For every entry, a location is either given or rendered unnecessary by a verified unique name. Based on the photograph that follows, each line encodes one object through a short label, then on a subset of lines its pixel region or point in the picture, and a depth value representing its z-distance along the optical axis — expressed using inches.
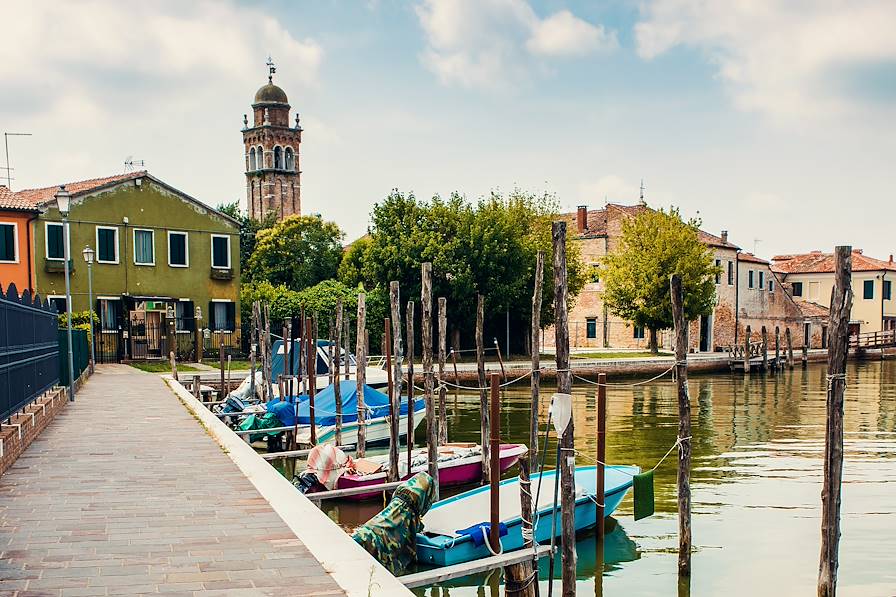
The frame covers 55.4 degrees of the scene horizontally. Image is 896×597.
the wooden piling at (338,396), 714.2
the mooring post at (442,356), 672.4
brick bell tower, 3065.9
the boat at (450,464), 562.3
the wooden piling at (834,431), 307.9
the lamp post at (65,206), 740.6
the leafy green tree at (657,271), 1884.8
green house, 1363.2
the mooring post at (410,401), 564.3
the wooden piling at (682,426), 386.3
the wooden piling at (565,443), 340.8
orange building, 1289.4
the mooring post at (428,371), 525.7
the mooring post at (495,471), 374.6
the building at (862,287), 2669.8
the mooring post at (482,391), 607.5
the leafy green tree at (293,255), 2340.1
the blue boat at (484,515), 406.9
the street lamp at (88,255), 1068.5
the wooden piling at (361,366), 662.5
